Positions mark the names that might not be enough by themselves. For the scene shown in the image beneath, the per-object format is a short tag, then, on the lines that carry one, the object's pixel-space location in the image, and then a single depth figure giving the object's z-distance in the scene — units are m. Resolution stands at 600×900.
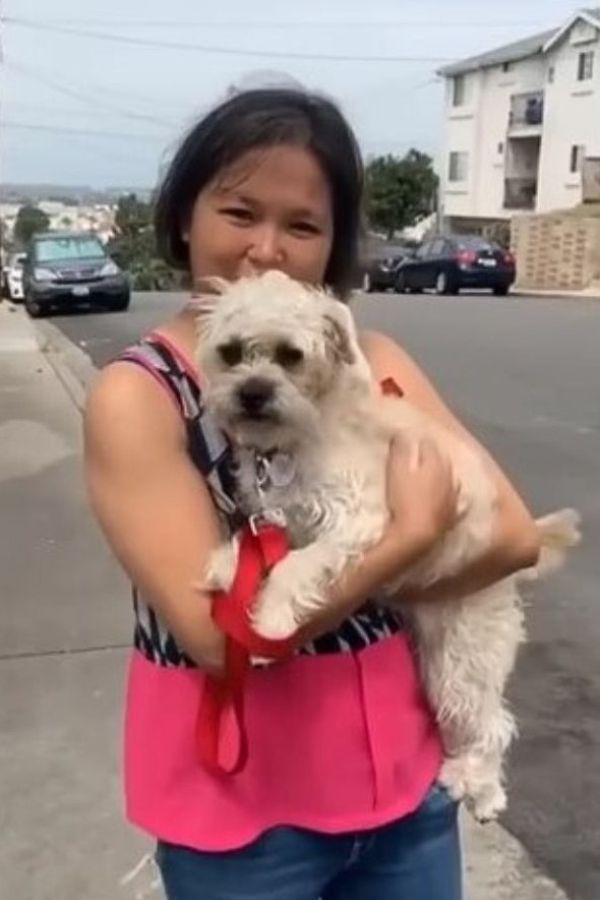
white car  32.91
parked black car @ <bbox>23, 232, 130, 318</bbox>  26.92
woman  1.61
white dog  1.65
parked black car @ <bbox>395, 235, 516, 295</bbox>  34.38
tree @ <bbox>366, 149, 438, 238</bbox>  65.69
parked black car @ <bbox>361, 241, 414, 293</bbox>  35.62
